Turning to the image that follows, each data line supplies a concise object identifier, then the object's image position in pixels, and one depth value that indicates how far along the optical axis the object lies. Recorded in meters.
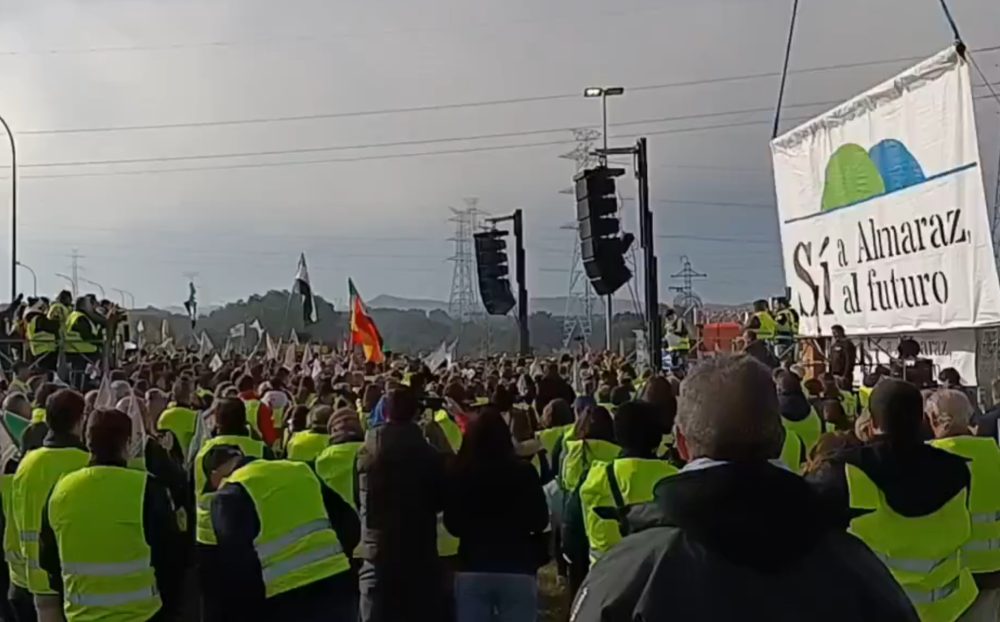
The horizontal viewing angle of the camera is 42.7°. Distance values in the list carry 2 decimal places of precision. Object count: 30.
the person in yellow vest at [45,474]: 6.84
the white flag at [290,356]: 24.04
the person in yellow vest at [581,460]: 8.12
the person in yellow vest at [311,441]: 8.67
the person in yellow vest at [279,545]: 6.00
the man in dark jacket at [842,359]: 16.83
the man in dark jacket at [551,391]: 11.76
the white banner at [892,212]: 14.36
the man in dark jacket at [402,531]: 6.74
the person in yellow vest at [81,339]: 19.36
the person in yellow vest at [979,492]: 6.02
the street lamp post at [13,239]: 36.12
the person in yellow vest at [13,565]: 7.61
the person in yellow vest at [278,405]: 12.05
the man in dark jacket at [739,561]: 2.67
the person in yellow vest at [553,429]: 9.66
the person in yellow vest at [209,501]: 6.25
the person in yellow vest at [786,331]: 19.95
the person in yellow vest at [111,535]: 5.99
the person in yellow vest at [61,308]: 19.64
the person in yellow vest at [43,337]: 19.06
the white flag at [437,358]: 21.42
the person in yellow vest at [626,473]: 6.17
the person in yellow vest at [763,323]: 20.31
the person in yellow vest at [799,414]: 9.03
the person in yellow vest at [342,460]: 7.60
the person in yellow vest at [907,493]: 5.34
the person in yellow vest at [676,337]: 26.34
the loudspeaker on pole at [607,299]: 24.02
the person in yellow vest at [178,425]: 10.23
